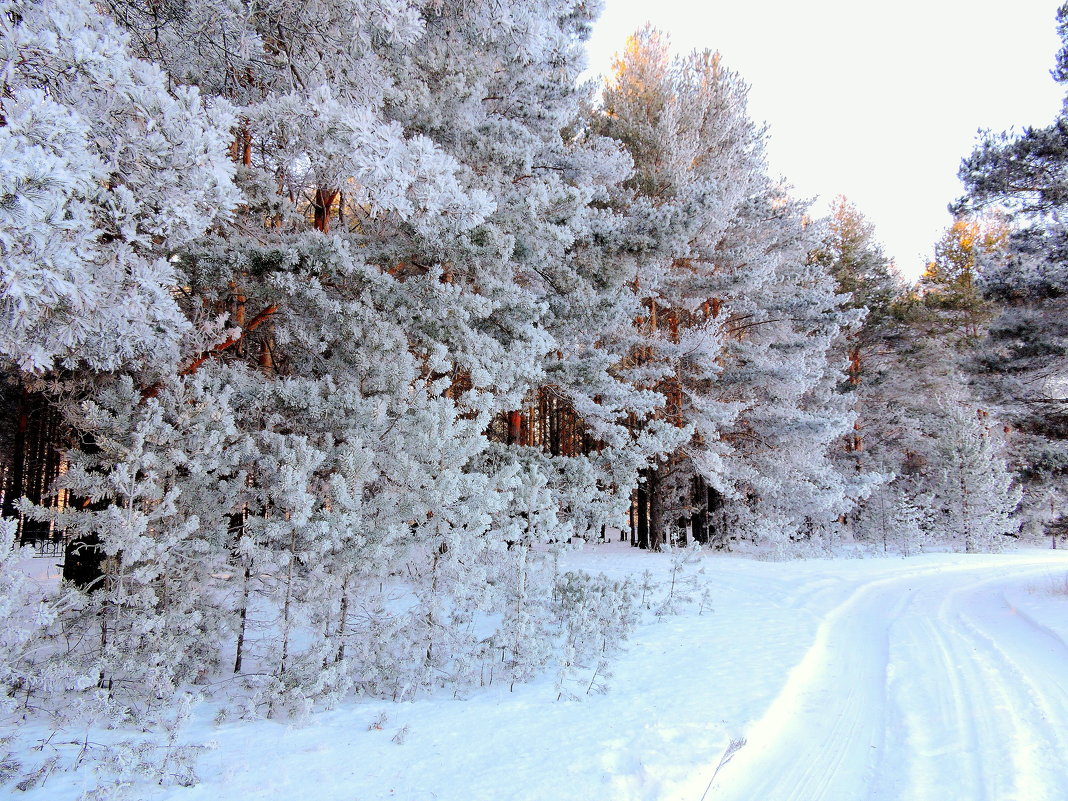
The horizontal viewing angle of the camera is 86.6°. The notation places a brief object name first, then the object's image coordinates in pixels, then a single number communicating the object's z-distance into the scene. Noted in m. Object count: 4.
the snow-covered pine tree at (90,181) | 2.54
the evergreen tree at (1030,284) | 10.09
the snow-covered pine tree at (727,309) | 13.40
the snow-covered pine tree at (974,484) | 19.03
